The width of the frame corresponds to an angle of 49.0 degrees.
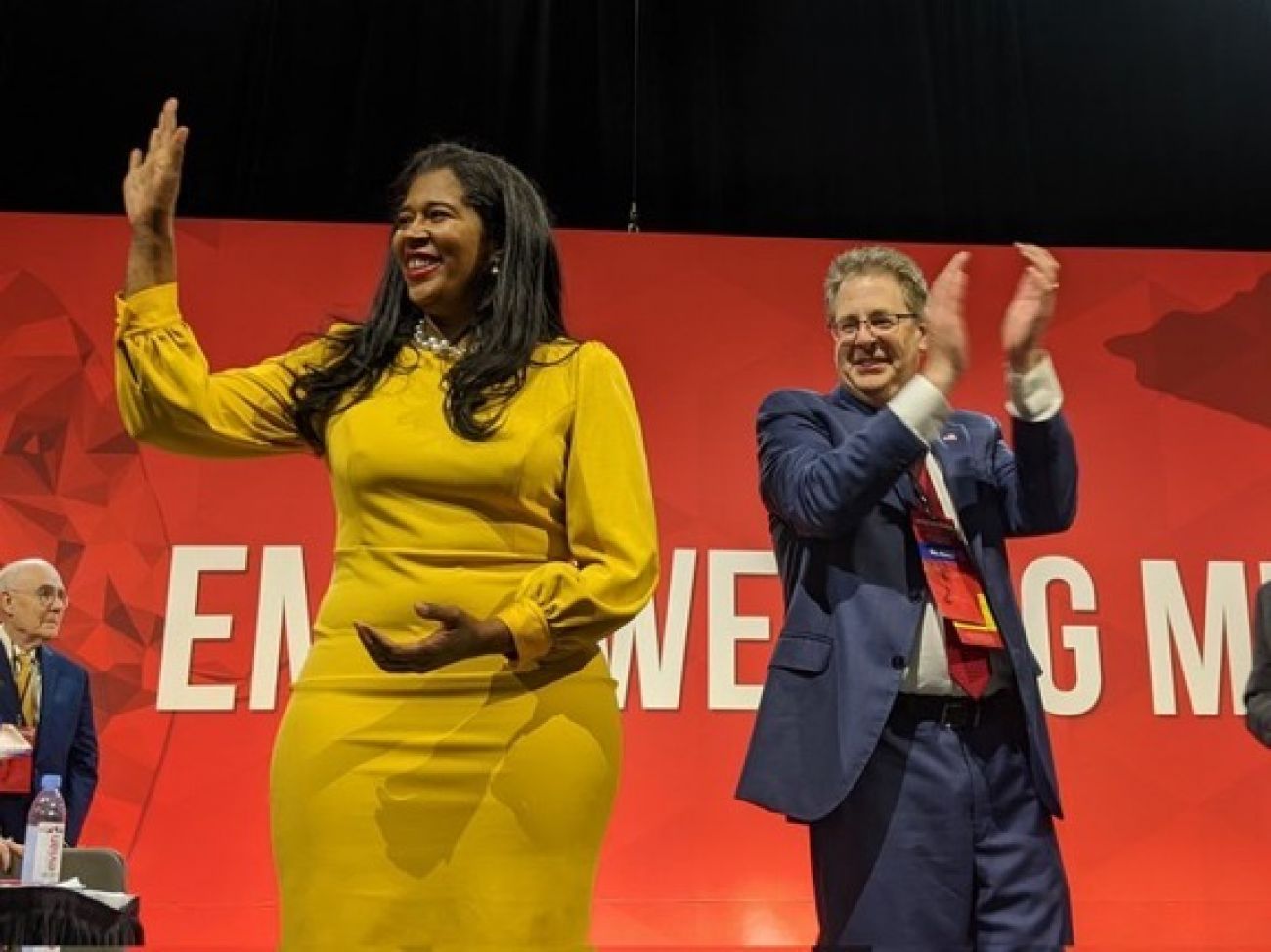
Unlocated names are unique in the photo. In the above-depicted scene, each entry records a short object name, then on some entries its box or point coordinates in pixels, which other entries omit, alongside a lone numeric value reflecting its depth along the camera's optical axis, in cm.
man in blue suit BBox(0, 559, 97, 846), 421
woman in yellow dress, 139
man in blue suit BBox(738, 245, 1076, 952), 167
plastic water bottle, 266
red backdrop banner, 441
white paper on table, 210
